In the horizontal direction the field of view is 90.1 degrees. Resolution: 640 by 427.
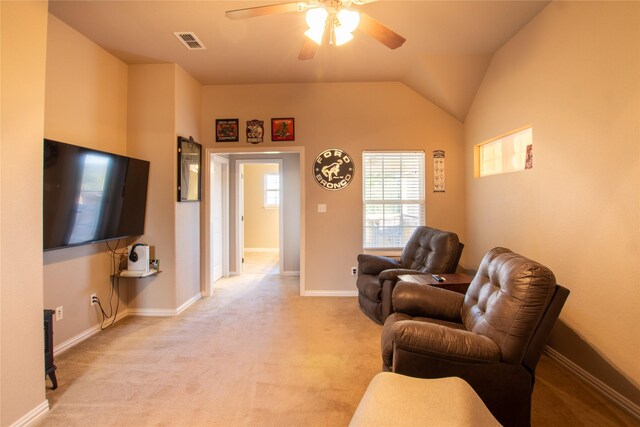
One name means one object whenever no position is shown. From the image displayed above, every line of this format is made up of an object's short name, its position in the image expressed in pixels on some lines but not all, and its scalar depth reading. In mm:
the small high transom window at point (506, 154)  2947
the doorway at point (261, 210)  7875
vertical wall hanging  4230
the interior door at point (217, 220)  5047
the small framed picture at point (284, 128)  4254
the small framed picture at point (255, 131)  4270
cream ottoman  1100
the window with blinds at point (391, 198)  4312
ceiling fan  1812
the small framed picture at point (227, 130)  4289
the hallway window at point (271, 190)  7887
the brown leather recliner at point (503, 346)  1572
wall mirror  3701
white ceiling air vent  2965
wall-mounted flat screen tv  2350
